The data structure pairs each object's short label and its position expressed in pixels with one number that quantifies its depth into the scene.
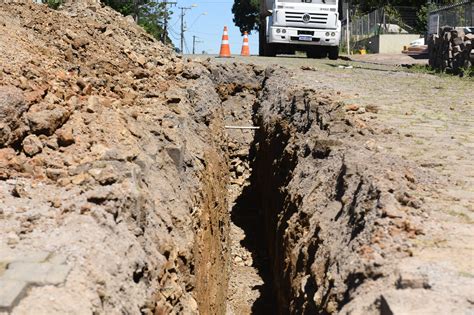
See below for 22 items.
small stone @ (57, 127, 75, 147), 4.77
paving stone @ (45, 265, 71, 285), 3.11
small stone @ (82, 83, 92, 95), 6.12
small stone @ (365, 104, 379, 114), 7.96
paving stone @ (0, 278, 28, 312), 2.83
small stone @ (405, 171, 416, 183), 4.86
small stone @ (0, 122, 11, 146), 4.45
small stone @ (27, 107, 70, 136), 4.77
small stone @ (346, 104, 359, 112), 7.86
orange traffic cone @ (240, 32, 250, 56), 22.70
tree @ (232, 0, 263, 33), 65.31
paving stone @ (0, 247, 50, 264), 3.30
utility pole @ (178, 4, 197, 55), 45.61
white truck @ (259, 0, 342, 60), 18.27
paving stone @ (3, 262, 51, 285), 3.08
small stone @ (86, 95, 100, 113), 5.51
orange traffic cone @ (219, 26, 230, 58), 20.38
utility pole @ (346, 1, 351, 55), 27.45
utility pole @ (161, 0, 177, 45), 28.88
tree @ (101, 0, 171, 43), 20.89
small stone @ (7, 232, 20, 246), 3.52
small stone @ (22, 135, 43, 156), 4.59
